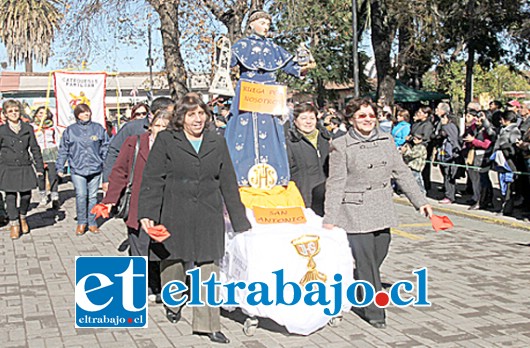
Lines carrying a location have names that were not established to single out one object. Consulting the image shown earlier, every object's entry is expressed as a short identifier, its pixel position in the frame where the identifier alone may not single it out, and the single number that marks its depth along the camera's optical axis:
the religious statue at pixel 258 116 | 6.80
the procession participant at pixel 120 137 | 7.75
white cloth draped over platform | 5.41
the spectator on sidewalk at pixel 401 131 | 14.32
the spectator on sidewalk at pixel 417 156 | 13.36
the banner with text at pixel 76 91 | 13.88
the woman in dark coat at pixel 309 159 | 6.82
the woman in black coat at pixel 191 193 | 5.39
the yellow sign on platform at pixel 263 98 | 6.93
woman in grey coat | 5.76
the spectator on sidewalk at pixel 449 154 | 13.37
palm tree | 46.19
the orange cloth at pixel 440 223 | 5.84
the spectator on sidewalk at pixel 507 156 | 11.55
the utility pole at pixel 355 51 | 17.20
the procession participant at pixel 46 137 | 13.82
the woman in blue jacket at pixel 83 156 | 10.07
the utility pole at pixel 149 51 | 13.05
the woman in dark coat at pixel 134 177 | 6.55
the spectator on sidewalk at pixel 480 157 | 12.39
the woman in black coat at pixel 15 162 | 9.81
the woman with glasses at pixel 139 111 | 8.38
